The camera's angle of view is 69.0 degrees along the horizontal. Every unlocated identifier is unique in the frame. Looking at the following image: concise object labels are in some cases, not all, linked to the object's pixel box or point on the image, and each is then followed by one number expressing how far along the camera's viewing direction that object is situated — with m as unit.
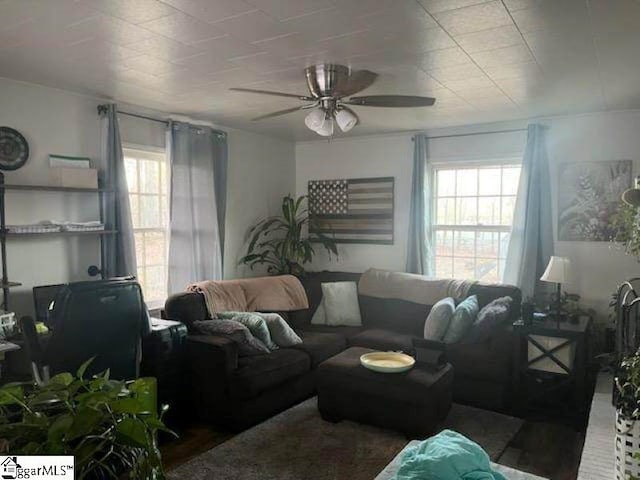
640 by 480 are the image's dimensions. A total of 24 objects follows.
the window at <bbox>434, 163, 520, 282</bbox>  4.70
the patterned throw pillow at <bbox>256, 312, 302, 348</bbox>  3.76
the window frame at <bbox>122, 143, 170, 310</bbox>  3.99
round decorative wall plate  3.10
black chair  2.37
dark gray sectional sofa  3.25
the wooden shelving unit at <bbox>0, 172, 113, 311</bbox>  3.01
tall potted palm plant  5.23
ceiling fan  2.73
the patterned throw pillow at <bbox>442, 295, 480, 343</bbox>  3.76
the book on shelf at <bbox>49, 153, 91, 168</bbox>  3.37
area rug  2.68
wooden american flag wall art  5.27
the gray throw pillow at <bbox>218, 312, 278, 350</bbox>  3.63
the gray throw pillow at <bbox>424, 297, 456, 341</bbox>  3.79
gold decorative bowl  3.12
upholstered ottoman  3.02
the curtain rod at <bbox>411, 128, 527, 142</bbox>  4.51
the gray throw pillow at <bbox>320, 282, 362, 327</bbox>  4.60
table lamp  3.69
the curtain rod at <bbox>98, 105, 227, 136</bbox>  3.62
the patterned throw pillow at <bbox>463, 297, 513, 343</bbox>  3.65
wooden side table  3.47
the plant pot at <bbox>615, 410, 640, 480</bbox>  1.80
